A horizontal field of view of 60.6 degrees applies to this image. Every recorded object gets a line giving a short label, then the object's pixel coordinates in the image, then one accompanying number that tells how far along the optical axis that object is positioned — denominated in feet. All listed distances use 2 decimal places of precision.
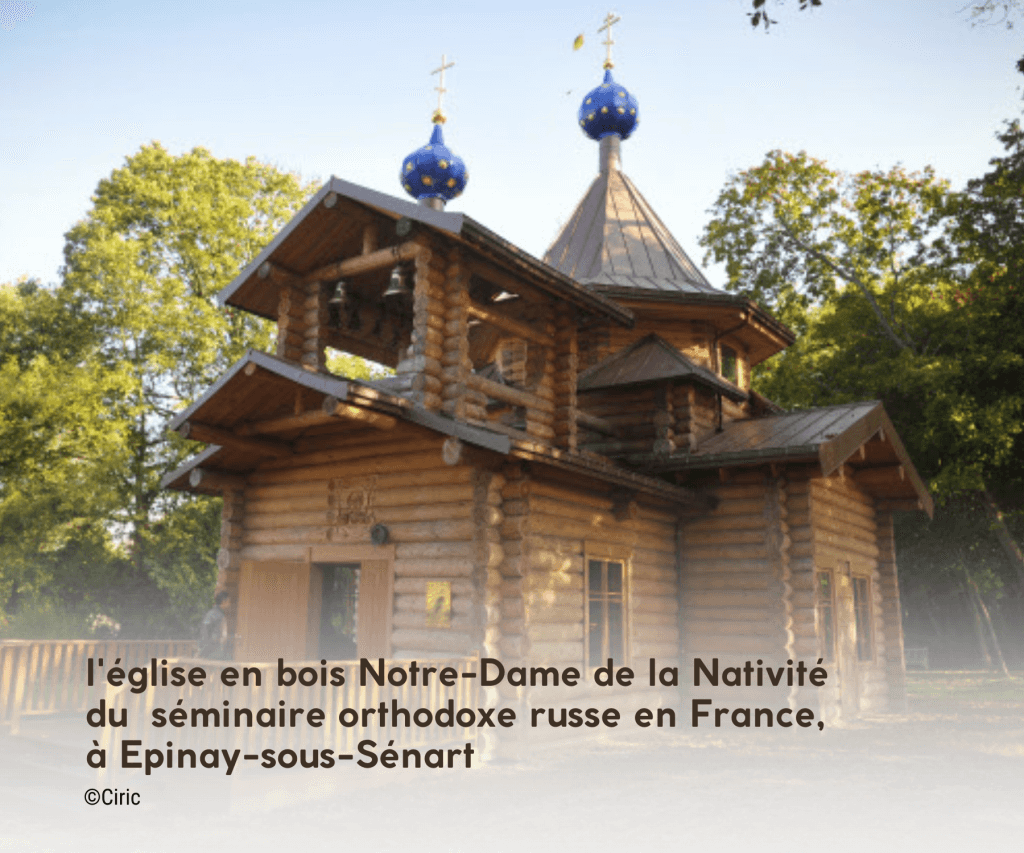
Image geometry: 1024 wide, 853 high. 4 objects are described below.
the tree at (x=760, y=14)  17.94
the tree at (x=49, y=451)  60.90
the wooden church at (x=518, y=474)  32.58
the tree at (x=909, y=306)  63.10
